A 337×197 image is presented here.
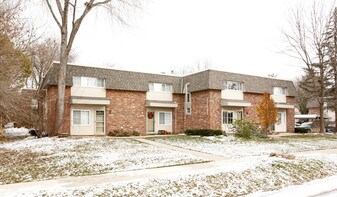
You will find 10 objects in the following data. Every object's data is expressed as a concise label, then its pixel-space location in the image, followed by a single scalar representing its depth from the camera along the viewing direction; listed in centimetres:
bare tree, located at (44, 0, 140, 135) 1748
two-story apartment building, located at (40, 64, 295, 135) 1977
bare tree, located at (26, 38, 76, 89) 2998
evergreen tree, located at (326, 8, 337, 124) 2625
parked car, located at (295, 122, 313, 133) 2698
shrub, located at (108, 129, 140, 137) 2003
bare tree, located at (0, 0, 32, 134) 1009
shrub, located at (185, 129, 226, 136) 1988
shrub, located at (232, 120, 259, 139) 1781
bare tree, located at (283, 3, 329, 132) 2570
